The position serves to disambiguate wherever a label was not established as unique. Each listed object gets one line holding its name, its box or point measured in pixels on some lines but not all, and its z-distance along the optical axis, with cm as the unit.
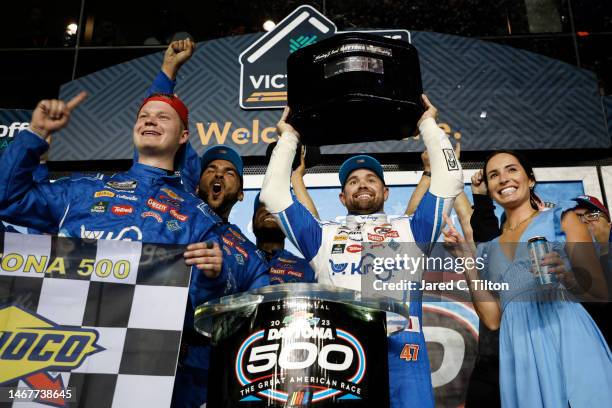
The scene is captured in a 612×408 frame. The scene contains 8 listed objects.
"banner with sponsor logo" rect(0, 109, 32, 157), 414
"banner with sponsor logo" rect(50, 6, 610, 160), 391
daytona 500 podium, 119
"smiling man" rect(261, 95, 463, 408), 218
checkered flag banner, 143
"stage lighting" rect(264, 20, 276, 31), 549
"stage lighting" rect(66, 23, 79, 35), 568
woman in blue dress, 176
